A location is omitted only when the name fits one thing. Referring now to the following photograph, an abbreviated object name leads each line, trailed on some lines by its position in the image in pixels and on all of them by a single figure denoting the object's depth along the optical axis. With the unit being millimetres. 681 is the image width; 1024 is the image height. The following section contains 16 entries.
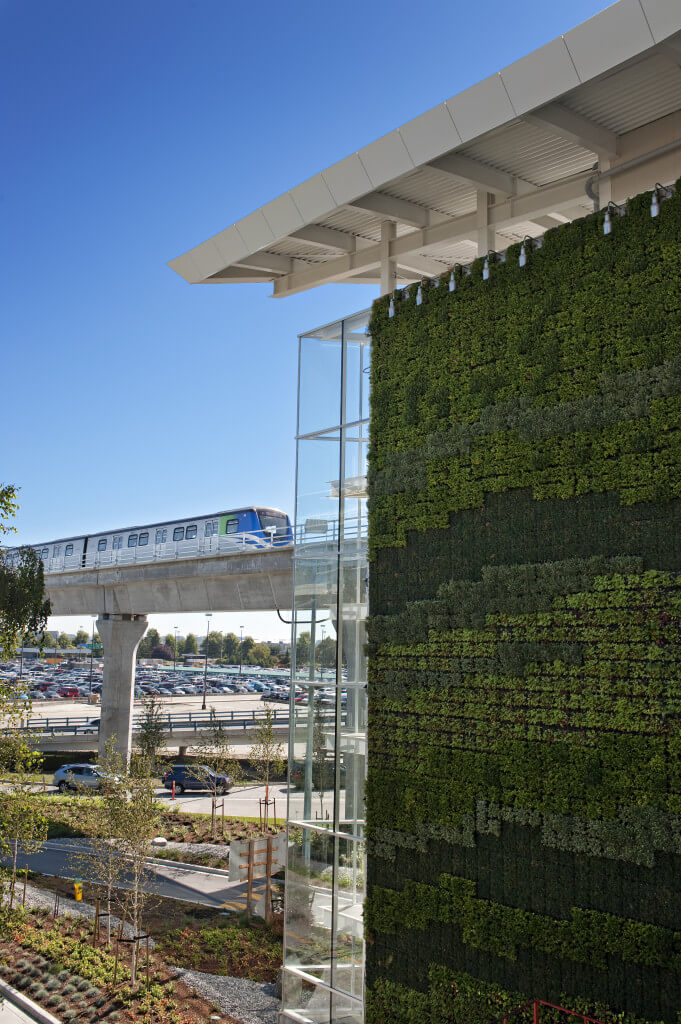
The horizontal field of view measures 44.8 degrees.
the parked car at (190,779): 33562
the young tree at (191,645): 176150
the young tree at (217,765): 31438
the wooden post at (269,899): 17734
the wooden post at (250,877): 17688
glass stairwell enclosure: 12047
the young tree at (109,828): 16894
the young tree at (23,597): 18172
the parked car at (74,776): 32875
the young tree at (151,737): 32594
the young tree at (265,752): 28156
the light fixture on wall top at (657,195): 9027
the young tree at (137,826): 16359
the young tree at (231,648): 162575
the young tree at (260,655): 150625
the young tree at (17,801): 11375
